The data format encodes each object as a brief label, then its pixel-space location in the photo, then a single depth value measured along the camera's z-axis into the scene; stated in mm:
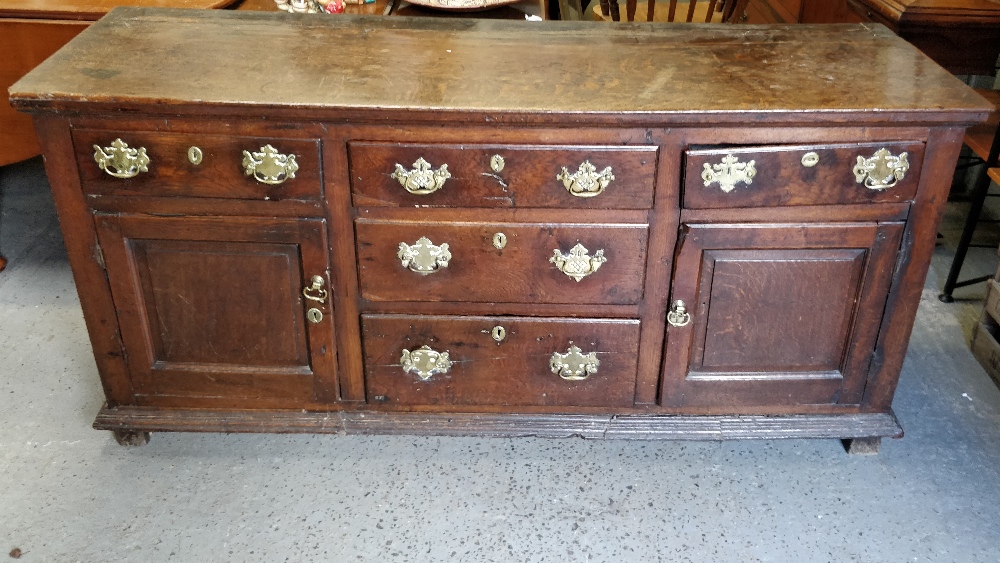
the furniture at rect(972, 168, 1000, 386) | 2223
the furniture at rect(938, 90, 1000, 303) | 2244
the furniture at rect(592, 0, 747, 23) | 2602
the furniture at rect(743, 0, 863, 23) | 2676
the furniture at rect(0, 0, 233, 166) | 2311
